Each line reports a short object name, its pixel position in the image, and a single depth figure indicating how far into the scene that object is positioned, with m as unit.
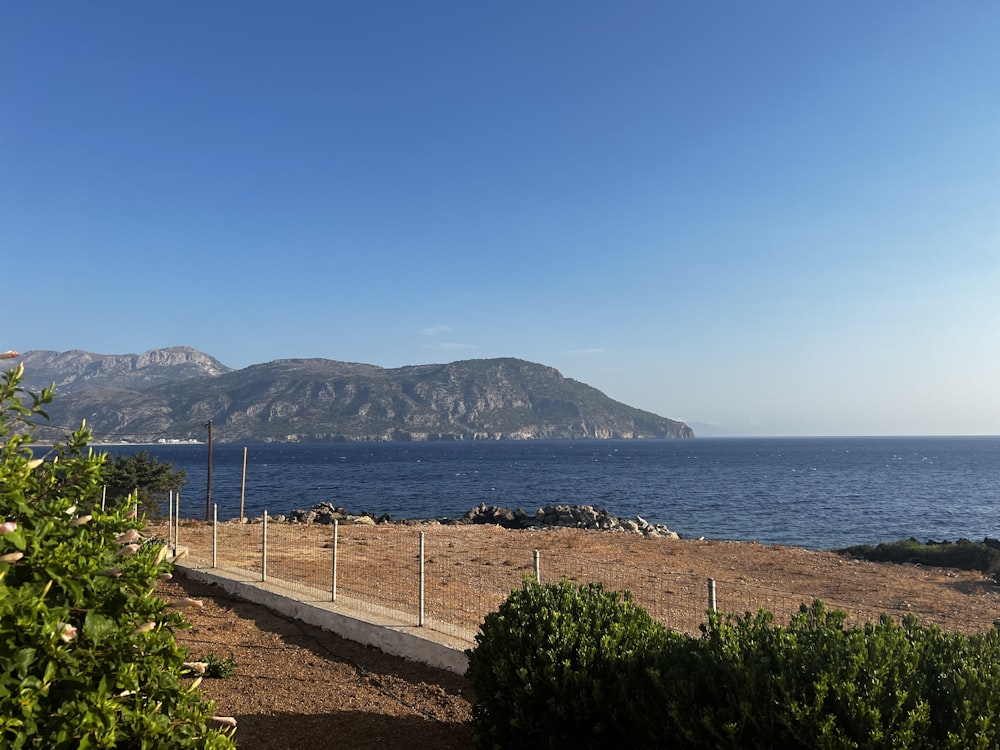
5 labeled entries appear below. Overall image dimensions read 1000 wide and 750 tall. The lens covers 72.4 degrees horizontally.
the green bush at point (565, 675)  5.16
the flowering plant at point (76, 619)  2.55
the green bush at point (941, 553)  25.78
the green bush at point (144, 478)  35.48
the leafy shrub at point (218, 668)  8.58
